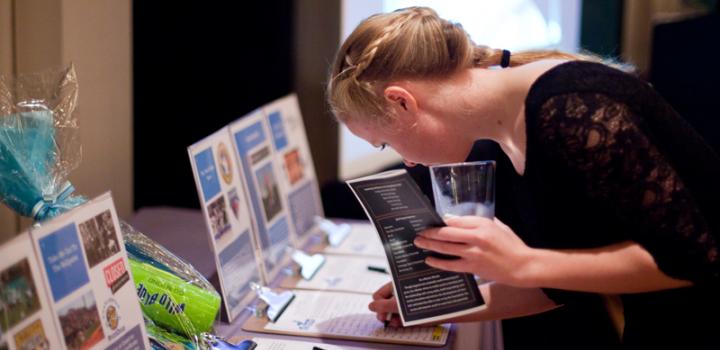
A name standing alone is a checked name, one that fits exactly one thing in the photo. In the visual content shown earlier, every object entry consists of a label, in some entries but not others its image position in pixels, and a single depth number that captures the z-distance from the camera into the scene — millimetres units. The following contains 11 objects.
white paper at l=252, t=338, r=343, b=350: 1477
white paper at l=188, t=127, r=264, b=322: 1593
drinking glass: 1350
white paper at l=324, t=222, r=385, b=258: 2074
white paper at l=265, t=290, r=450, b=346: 1526
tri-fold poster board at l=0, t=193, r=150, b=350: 1010
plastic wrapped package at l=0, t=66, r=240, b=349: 1298
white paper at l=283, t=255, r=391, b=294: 1818
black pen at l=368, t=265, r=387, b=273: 1919
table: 1545
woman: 1194
